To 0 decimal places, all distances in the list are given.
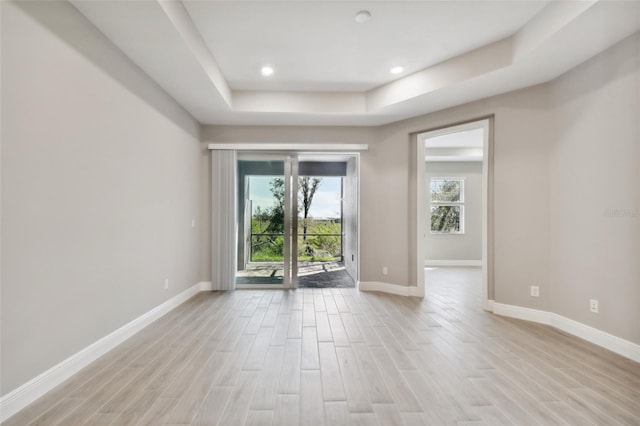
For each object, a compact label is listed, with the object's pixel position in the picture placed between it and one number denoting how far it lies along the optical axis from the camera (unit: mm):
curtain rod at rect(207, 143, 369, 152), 4691
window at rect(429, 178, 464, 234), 7547
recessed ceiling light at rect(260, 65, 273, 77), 3487
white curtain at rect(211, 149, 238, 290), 4680
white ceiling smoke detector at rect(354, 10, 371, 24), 2532
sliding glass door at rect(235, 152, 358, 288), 4824
